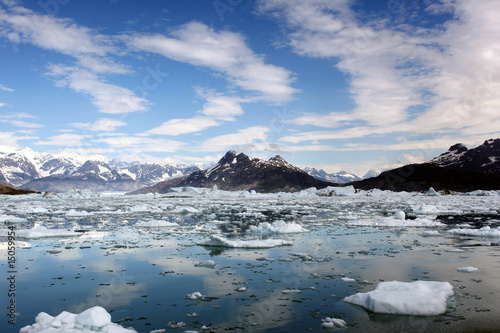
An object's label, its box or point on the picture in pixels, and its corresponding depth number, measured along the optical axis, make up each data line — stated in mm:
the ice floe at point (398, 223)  24250
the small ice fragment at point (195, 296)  8797
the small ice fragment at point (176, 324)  7021
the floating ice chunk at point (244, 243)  16078
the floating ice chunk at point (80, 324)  6428
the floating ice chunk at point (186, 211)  39406
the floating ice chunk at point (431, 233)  19781
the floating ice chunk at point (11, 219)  27450
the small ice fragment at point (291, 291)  9227
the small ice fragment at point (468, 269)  11187
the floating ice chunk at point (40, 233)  19406
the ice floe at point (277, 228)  20766
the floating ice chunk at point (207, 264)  12367
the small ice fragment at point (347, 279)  10395
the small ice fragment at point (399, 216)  27245
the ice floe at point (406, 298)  7750
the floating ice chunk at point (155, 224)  24906
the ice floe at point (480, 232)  18516
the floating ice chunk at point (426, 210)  36219
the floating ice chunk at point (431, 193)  105412
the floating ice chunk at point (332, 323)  6969
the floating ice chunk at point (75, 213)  34844
